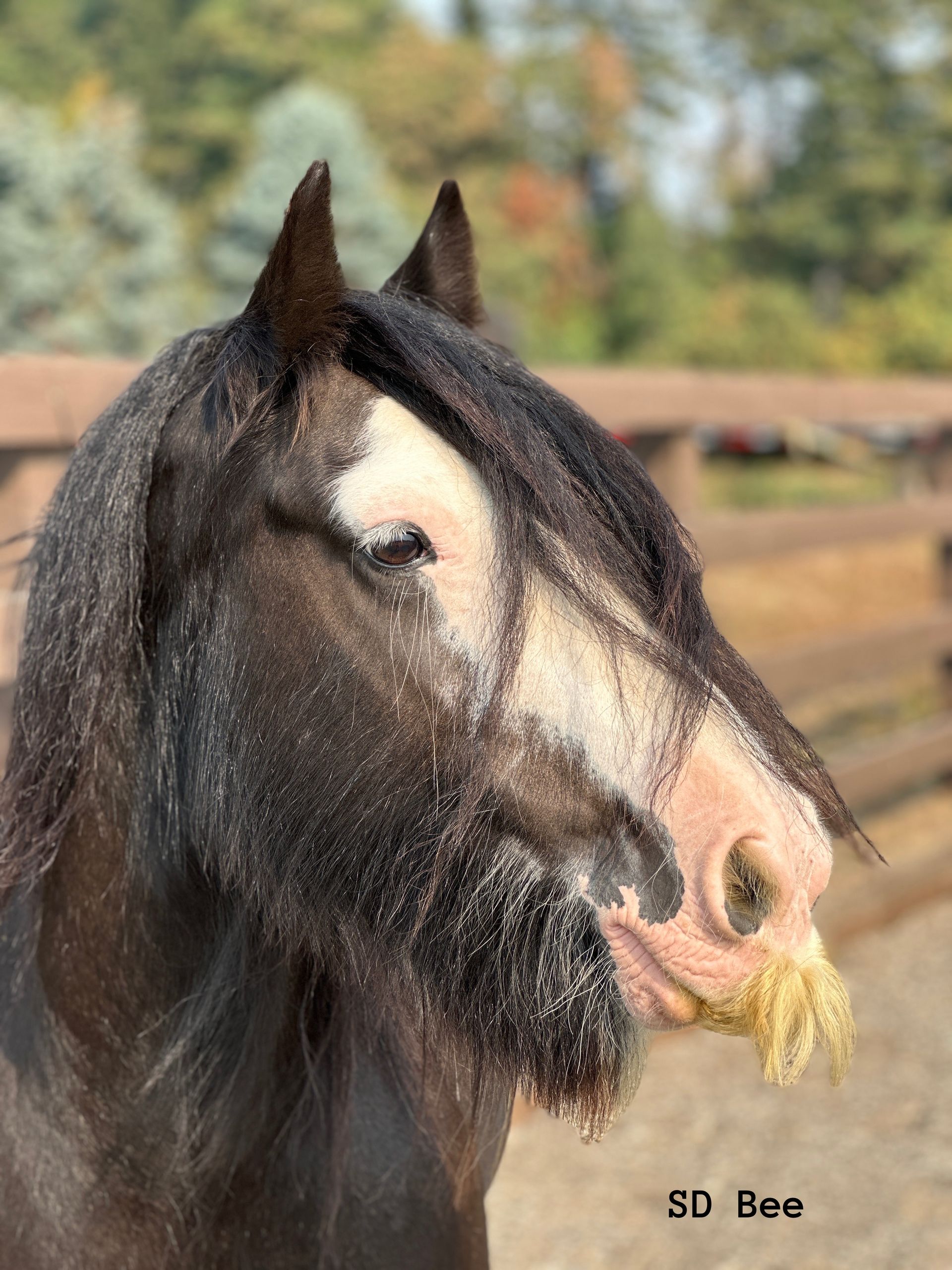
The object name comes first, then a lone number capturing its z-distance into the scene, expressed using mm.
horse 1110
